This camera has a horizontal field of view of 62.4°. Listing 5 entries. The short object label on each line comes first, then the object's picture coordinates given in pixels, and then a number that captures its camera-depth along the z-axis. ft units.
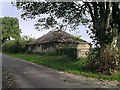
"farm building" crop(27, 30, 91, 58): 60.73
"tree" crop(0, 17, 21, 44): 123.43
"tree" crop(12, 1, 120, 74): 28.54
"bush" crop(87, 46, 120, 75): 26.10
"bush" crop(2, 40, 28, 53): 77.46
